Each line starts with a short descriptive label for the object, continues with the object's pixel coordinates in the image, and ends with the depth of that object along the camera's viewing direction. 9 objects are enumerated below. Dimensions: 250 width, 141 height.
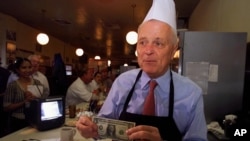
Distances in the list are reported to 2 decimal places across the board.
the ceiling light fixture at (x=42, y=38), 6.52
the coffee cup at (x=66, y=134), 1.75
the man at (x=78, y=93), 4.25
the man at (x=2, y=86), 3.07
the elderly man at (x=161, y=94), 1.10
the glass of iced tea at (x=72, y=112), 2.93
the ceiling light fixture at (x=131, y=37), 5.30
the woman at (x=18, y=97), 2.77
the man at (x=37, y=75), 3.51
